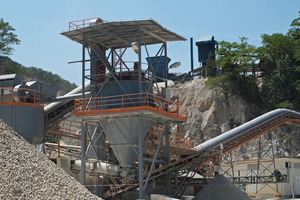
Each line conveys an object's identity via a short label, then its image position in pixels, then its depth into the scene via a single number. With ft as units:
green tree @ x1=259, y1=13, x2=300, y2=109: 168.45
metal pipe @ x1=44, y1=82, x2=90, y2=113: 104.37
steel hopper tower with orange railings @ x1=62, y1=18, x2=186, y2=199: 83.87
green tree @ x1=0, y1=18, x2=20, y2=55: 214.16
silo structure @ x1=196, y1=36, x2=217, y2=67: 195.83
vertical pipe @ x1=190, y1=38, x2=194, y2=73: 204.03
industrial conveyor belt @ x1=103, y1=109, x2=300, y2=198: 90.33
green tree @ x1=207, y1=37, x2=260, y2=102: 171.69
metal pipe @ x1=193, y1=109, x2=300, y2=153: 96.71
